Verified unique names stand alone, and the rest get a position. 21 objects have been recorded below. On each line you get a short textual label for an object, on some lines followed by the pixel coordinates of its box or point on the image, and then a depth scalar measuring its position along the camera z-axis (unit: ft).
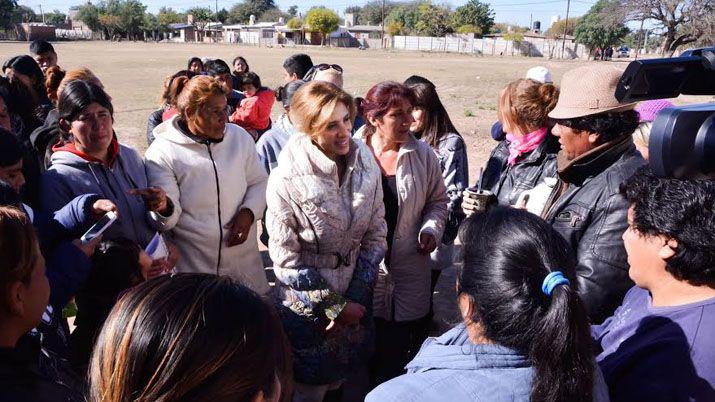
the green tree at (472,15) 256.73
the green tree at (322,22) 242.99
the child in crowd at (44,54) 21.74
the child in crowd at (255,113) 20.61
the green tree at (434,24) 250.78
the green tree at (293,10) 439.22
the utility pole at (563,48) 195.54
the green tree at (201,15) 322.14
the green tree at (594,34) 185.57
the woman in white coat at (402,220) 10.37
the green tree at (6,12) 209.46
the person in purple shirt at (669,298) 4.84
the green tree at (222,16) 361.82
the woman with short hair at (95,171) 8.85
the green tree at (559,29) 266.40
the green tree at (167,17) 284.82
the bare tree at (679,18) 85.30
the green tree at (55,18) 335.67
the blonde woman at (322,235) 8.49
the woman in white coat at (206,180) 10.10
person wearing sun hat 7.00
